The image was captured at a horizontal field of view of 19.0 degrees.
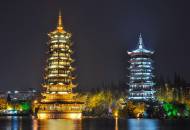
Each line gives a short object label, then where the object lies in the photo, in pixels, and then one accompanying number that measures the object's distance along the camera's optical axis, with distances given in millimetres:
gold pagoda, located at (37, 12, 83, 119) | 163625
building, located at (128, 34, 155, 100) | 181125
